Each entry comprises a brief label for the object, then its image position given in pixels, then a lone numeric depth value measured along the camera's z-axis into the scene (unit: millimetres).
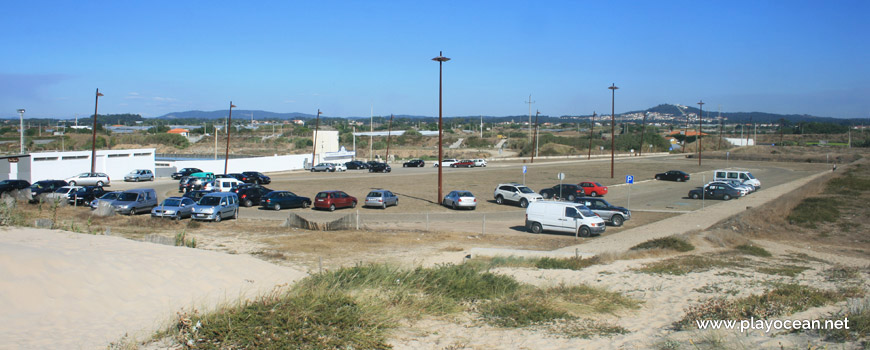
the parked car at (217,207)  27469
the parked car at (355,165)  72675
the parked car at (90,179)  46281
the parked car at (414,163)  77125
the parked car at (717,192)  41562
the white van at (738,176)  47912
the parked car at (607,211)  28656
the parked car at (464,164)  75750
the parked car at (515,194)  36062
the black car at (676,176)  55594
